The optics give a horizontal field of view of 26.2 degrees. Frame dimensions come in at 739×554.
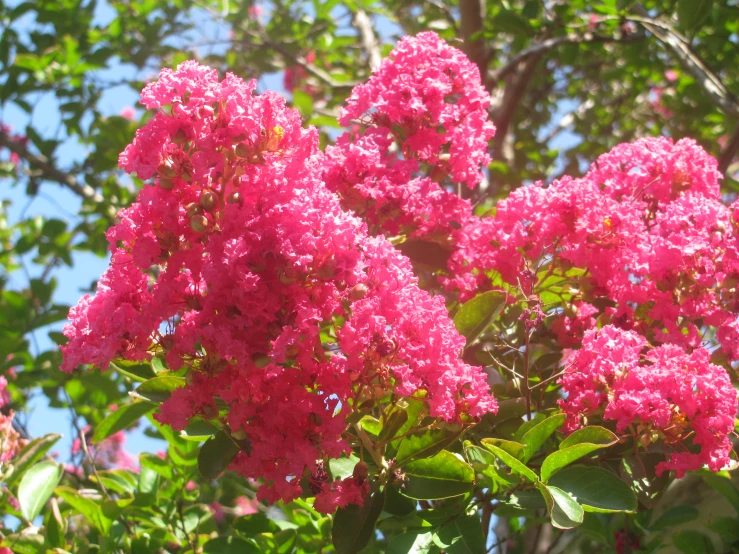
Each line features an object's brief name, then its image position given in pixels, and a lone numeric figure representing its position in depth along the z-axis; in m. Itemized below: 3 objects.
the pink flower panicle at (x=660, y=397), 1.00
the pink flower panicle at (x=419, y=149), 1.10
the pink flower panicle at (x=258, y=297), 0.94
